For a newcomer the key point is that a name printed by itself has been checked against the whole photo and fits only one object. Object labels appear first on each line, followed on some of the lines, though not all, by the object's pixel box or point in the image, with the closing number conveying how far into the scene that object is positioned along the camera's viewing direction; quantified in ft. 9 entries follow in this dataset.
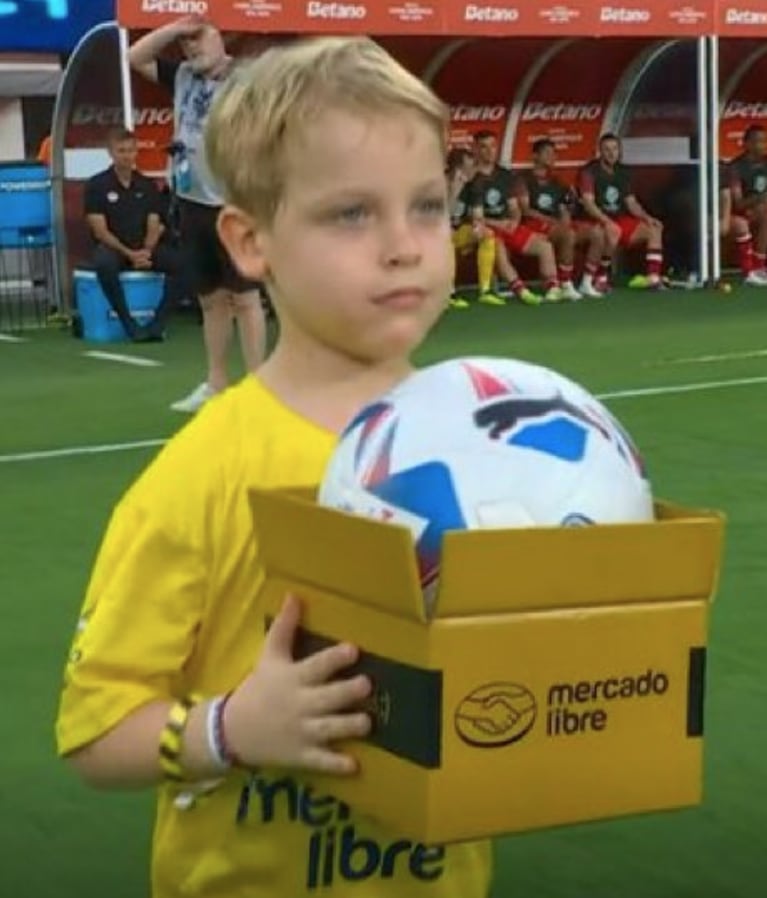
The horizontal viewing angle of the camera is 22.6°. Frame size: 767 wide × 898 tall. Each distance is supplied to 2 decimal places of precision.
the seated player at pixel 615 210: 52.39
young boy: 5.89
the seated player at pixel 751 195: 54.29
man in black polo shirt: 41.72
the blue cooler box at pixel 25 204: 45.09
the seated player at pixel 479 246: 49.34
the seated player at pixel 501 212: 50.06
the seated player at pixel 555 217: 51.37
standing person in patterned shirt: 28.50
